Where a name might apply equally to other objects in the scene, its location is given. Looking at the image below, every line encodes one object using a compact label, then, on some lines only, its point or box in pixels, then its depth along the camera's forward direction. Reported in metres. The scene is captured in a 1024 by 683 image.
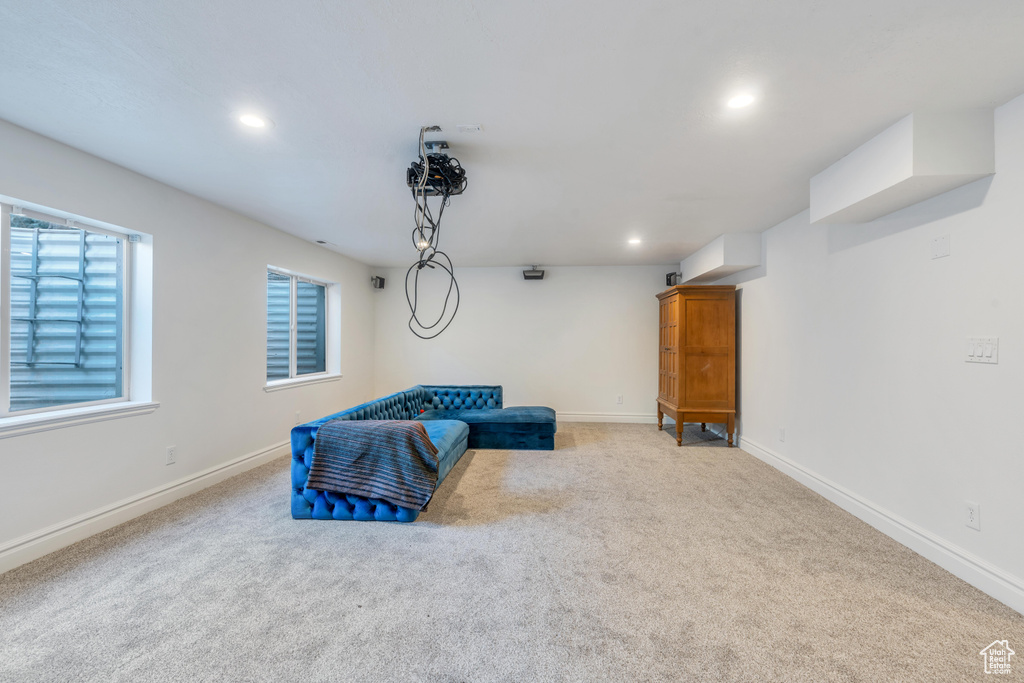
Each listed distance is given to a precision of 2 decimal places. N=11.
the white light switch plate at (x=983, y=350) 1.92
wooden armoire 4.53
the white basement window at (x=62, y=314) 2.29
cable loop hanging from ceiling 2.24
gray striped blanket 2.58
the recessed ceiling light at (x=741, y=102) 1.82
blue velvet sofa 2.66
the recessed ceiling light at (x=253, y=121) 2.00
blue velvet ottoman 4.39
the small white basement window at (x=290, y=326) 4.44
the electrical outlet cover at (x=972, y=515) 1.99
